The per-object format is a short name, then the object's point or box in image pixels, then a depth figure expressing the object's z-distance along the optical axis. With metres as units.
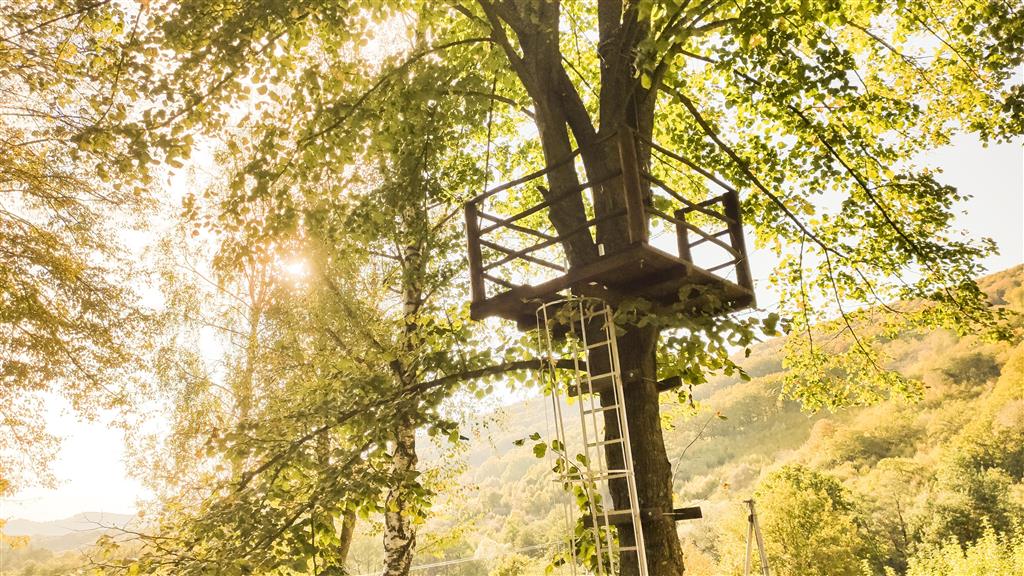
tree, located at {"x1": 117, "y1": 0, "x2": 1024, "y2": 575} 7.07
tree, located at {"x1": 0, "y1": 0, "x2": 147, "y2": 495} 12.46
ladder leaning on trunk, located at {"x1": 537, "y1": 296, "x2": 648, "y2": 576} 5.89
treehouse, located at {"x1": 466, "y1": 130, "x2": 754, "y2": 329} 5.82
